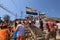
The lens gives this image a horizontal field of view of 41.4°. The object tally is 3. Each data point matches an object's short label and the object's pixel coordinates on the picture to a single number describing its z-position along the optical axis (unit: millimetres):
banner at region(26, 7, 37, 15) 10826
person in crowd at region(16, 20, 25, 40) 3318
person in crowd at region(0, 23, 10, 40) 3083
